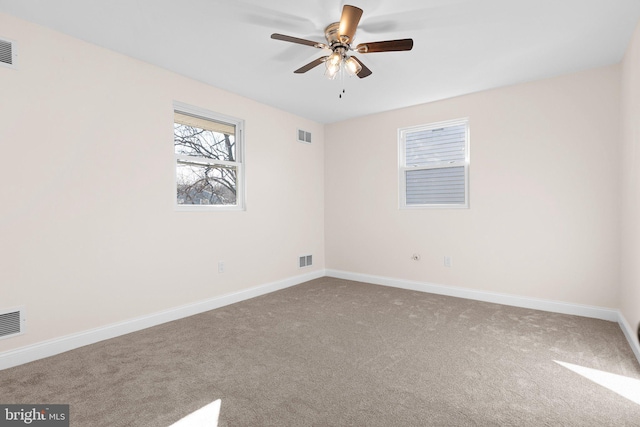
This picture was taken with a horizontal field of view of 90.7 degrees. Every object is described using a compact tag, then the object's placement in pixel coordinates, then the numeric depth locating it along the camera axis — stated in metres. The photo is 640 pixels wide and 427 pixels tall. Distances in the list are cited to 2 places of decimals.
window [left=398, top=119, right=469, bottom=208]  4.11
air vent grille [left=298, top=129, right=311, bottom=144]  4.95
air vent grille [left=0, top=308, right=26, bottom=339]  2.28
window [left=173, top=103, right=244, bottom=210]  3.50
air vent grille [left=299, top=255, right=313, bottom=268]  4.99
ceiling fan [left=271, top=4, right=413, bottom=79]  2.06
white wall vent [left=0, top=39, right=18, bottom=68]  2.30
